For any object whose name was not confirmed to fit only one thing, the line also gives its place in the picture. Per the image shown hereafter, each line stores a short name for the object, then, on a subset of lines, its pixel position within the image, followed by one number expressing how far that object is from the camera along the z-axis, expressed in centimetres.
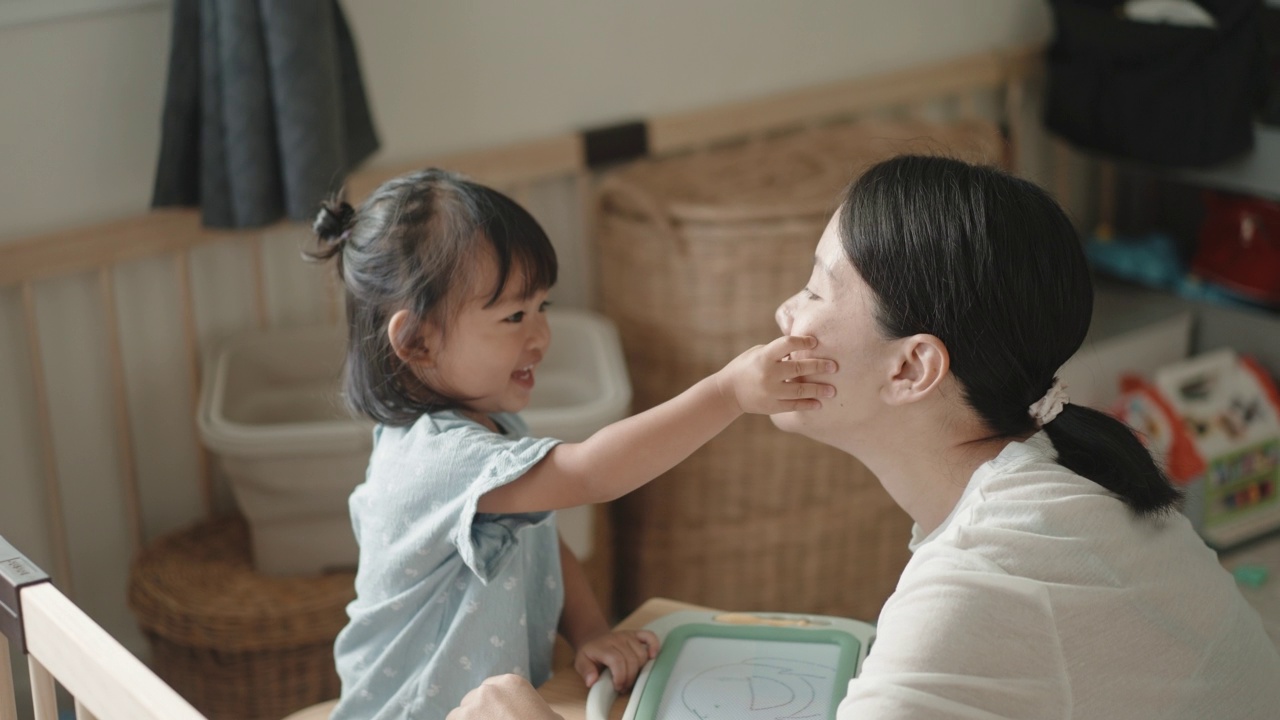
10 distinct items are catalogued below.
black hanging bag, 269
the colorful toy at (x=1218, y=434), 267
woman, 91
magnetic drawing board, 109
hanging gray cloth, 188
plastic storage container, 191
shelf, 290
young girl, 116
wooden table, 115
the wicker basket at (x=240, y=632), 190
